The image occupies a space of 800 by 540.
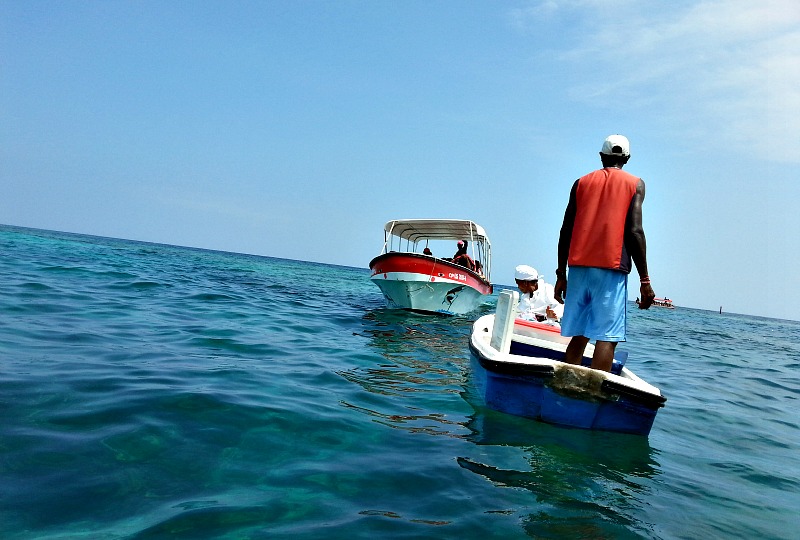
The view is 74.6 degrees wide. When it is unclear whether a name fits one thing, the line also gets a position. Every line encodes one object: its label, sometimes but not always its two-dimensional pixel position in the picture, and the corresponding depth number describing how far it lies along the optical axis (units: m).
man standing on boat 4.21
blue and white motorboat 4.13
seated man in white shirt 7.08
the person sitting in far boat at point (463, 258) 17.20
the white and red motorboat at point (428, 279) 14.85
